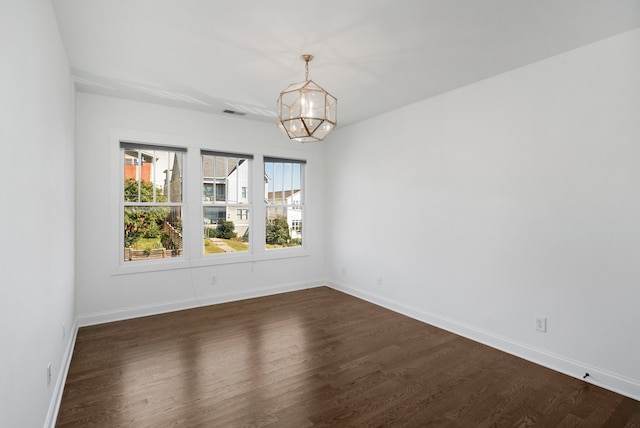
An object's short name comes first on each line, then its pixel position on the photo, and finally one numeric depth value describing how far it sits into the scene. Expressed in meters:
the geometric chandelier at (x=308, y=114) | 2.70
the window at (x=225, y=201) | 4.85
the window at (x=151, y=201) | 4.31
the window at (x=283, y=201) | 5.45
